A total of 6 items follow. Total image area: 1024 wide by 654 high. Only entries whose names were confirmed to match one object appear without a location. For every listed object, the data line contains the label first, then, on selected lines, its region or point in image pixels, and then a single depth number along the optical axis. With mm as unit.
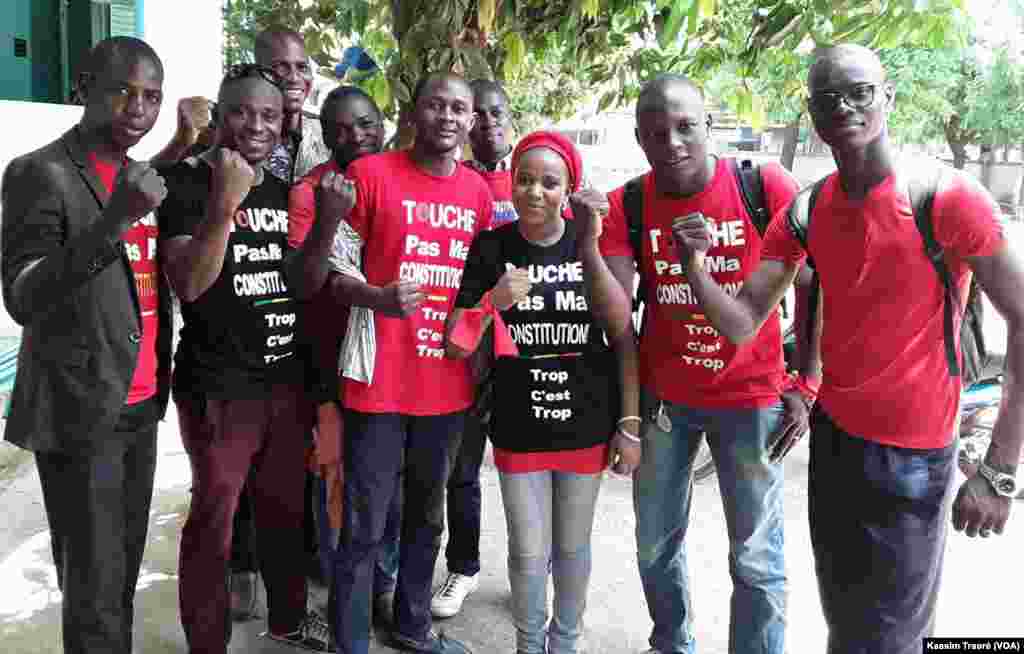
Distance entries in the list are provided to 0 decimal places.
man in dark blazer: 1983
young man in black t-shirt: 2494
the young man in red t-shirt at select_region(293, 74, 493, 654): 2580
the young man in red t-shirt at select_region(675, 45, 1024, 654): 1877
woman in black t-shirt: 2502
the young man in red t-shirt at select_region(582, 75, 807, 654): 2445
